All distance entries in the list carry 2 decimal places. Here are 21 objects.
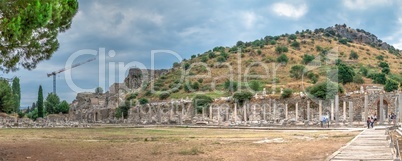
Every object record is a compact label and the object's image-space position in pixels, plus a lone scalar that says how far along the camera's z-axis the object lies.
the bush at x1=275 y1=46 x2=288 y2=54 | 112.03
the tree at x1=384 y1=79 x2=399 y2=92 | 65.94
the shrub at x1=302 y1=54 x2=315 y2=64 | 99.75
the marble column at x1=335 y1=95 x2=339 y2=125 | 46.11
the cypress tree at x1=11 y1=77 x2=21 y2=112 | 103.53
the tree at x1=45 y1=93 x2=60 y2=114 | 116.46
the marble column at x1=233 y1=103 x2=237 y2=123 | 61.47
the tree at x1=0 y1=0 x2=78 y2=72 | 13.40
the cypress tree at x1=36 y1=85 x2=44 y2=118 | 93.81
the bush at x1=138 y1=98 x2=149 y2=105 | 94.19
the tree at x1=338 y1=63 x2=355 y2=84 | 76.00
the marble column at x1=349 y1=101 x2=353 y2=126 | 43.33
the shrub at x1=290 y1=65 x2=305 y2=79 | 87.00
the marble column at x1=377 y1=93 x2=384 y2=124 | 42.81
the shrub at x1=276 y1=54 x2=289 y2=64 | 103.62
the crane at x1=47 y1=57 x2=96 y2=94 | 166.88
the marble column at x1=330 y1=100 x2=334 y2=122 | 51.53
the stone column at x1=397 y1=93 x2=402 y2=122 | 34.85
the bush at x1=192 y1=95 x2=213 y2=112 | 73.31
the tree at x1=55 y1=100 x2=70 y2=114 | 119.12
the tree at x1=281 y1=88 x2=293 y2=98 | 63.06
